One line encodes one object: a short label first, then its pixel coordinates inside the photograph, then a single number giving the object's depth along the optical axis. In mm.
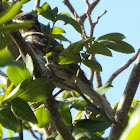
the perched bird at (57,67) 5839
